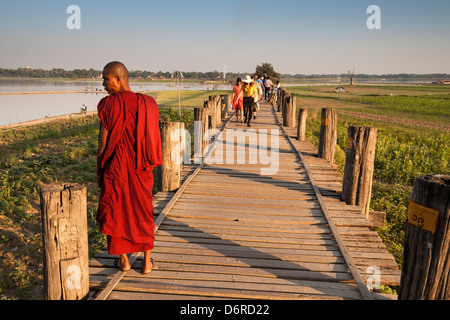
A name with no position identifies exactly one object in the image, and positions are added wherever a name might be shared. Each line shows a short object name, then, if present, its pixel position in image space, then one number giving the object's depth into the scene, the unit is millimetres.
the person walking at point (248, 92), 10397
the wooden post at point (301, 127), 9878
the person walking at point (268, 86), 20422
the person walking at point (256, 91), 10636
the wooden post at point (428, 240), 2129
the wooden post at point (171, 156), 5219
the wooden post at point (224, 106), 14903
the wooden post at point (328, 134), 7543
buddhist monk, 3045
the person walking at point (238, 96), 11000
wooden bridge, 2926
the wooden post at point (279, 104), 18875
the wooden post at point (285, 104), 12367
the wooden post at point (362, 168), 5016
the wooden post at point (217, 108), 12298
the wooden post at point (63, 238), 2621
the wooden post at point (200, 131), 7973
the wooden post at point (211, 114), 10347
